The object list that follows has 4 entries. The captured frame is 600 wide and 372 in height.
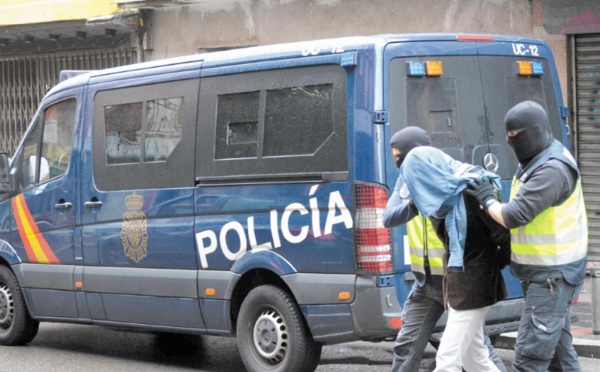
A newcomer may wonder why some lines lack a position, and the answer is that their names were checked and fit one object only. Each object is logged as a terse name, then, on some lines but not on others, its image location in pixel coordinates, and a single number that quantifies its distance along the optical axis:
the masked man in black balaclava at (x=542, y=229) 5.98
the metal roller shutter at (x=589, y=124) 13.59
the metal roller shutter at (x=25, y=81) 19.09
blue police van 7.61
